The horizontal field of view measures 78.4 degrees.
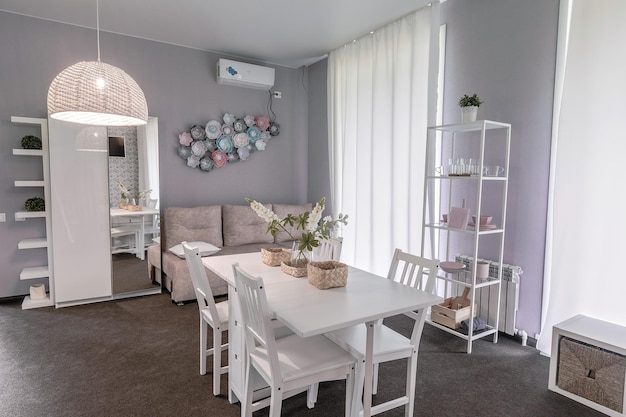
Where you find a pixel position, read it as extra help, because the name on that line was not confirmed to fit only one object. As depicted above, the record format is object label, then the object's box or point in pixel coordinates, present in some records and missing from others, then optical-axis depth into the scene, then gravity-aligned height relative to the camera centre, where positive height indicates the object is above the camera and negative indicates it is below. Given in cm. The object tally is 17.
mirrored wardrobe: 365 -31
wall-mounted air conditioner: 449 +128
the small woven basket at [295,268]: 223 -51
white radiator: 301 -92
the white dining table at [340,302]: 158 -56
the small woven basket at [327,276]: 199 -49
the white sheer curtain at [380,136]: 360 +49
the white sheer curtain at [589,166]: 244 +14
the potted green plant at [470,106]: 292 +60
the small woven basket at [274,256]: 247 -48
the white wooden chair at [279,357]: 164 -83
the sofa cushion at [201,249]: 397 -73
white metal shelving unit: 291 -9
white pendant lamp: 194 +45
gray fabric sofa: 385 -63
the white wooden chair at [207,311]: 224 -82
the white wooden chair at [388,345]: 189 -83
